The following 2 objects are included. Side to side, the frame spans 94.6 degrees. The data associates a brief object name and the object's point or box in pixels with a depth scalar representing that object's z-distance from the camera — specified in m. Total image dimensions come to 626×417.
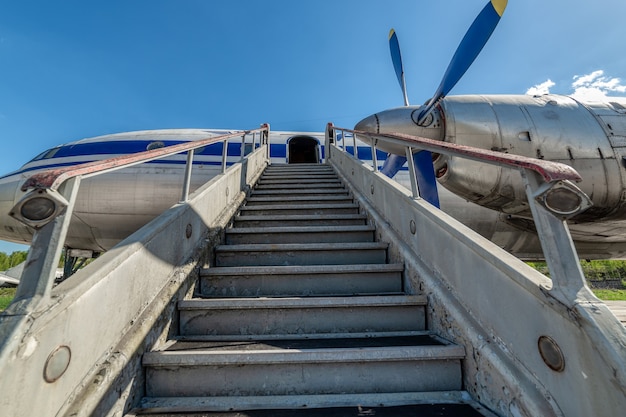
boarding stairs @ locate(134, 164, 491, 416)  1.42
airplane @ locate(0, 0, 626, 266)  3.51
